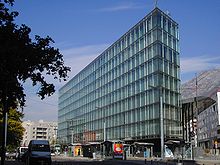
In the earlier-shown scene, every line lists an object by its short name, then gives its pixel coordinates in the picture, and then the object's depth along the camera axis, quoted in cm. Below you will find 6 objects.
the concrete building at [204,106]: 6357
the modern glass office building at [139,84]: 4873
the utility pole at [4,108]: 1364
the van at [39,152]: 2089
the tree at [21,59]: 1190
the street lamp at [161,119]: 3908
